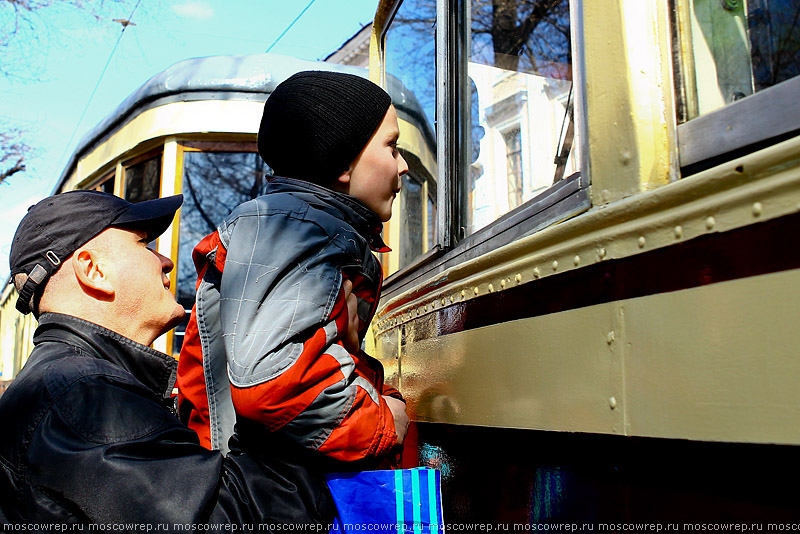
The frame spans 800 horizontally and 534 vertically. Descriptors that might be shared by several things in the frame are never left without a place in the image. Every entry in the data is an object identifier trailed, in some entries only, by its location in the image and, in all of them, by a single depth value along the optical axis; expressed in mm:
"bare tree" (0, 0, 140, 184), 14988
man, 1156
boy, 1142
